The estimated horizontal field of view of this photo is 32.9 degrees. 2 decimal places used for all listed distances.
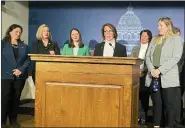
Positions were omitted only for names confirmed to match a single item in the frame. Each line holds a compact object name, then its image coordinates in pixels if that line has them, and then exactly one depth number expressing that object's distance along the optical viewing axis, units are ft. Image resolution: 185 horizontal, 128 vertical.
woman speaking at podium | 11.24
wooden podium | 6.95
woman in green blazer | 12.22
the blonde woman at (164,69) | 10.48
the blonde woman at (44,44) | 12.67
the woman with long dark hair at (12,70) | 11.92
